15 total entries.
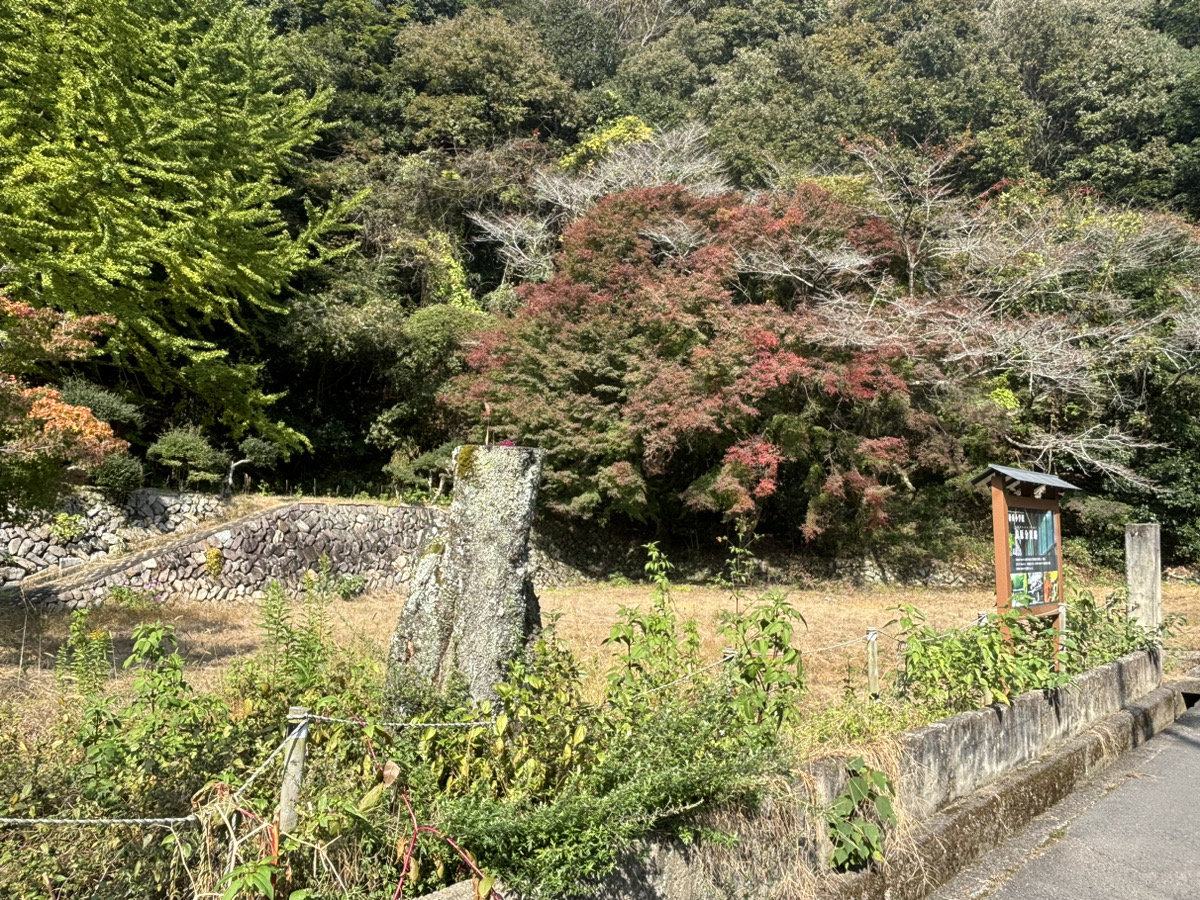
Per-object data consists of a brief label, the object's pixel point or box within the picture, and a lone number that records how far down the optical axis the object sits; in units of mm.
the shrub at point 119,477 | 12062
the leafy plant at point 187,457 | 13406
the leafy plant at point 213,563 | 12305
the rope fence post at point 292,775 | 2167
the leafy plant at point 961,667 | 4621
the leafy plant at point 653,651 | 3604
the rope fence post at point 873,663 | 4793
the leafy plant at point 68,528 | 11305
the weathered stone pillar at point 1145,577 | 7461
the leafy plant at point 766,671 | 3458
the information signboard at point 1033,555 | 5898
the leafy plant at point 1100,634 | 6613
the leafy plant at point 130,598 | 10531
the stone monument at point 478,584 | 3400
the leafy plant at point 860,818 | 3334
